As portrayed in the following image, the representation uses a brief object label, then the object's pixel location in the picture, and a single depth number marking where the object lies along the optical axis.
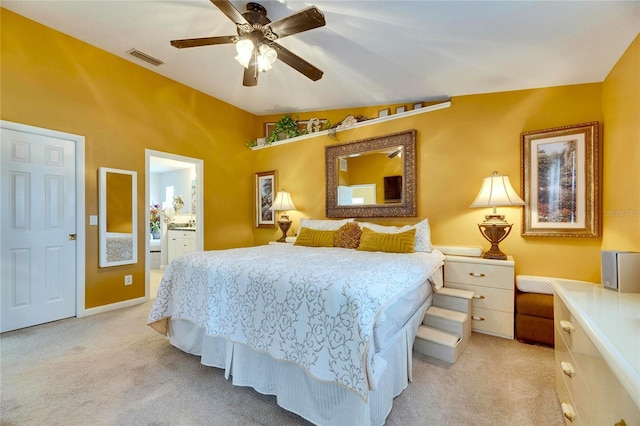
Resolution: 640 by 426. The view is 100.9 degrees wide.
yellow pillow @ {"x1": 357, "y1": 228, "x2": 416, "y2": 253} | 2.81
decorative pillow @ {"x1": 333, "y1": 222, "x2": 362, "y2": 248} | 3.22
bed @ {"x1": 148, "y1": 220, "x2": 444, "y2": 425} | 1.33
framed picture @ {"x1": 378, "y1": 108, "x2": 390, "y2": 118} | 3.72
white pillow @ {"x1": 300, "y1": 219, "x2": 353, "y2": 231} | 3.59
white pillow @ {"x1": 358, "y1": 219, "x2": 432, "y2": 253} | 2.91
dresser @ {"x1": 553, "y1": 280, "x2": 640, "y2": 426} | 0.82
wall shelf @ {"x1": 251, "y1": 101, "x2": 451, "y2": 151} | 3.28
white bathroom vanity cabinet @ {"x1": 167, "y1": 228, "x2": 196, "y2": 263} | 5.43
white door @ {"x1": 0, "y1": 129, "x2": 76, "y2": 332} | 2.67
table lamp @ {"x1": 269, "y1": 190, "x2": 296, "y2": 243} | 4.41
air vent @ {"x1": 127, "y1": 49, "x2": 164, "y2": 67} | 3.24
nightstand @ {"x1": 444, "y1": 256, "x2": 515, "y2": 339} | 2.53
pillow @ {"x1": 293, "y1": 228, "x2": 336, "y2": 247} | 3.36
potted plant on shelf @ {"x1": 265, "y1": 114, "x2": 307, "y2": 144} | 4.63
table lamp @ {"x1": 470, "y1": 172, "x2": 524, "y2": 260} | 2.66
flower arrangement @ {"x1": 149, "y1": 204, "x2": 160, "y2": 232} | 6.56
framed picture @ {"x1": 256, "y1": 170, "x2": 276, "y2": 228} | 4.88
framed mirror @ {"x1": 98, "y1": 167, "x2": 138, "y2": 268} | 3.27
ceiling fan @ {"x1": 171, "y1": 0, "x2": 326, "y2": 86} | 1.88
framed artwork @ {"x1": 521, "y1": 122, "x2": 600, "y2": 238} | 2.49
